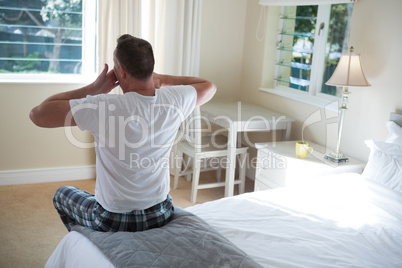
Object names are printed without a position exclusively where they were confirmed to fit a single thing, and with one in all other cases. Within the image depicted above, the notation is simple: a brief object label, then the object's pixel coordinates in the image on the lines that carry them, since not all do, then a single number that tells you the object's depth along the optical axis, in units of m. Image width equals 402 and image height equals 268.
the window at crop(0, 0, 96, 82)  3.81
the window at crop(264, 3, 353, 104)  3.55
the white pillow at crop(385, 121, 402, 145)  2.68
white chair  3.61
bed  1.72
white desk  3.55
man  1.68
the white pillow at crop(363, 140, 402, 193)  2.57
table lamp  2.91
